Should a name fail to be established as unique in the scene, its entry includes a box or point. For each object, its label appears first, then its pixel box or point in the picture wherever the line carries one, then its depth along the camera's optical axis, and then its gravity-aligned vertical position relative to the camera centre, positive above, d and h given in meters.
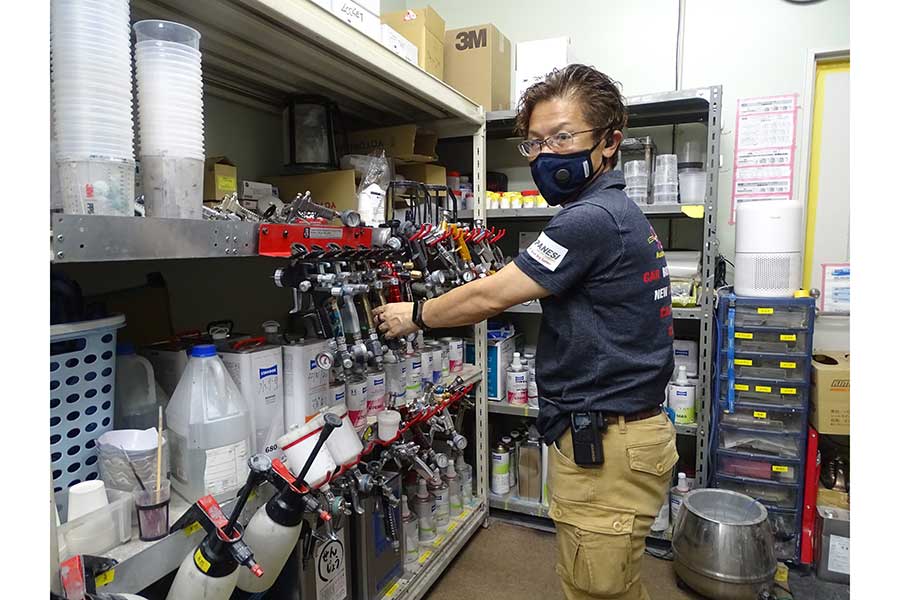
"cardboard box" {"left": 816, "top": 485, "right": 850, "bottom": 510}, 2.10 -0.82
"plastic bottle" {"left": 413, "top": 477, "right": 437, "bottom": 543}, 2.09 -0.88
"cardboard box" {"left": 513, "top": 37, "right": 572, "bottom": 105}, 2.29 +0.93
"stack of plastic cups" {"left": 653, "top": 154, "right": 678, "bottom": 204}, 2.20 +0.42
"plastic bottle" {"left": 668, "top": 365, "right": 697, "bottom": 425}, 2.24 -0.48
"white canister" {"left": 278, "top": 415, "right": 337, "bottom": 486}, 1.17 -0.38
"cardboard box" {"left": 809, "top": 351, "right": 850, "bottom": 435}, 2.01 -0.42
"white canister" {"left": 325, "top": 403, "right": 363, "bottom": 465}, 1.28 -0.39
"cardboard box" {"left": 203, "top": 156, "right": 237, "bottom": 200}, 1.51 +0.27
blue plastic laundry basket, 0.92 -0.21
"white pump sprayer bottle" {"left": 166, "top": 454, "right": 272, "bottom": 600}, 0.91 -0.47
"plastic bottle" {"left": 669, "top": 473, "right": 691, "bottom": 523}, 2.26 -0.87
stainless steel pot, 1.88 -0.94
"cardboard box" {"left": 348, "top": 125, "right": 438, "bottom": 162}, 2.08 +0.53
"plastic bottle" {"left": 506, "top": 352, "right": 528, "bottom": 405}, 2.49 -0.47
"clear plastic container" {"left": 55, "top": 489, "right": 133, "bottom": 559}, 0.83 -0.40
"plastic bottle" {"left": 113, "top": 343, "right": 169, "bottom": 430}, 1.14 -0.25
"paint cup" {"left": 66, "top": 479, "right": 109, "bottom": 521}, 0.86 -0.35
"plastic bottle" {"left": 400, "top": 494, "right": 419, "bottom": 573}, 1.96 -0.95
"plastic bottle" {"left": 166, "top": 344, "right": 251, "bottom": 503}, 1.06 -0.31
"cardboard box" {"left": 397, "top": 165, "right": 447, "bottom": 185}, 2.27 +0.44
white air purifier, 2.03 +0.14
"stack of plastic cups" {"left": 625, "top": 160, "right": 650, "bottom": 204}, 2.24 +0.41
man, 1.26 -0.12
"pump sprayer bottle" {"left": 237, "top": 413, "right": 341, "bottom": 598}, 1.04 -0.46
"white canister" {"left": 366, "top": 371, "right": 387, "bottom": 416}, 1.61 -0.34
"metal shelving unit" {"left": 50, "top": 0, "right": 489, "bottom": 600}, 0.85 +0.59
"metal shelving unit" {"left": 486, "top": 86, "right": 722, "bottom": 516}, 2.06 +0.29
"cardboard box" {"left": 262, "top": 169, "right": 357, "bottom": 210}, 1.83 +0.30
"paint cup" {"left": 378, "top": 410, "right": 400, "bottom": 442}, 1.60 -0.43
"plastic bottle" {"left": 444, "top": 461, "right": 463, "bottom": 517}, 2.25 -0.89
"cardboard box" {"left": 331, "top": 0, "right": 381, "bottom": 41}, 1.39 +0.70
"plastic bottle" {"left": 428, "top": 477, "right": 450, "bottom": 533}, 2.16 -0.90
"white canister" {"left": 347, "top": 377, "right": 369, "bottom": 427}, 1.53 -0.34
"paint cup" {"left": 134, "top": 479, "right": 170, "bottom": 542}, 0.93 -0.40
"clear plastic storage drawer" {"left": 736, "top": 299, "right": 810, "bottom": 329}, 2.05 -0.12
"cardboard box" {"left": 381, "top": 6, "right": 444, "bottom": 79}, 2.05 +0.93
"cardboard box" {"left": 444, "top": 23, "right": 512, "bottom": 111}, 2.30 +0.92
